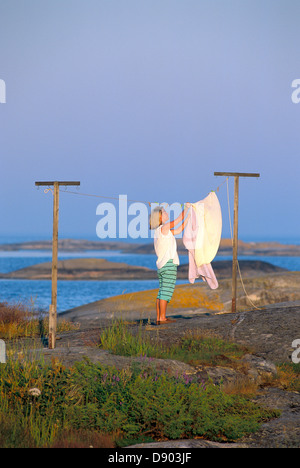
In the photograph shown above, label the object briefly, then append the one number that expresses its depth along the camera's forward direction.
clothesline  12.52
